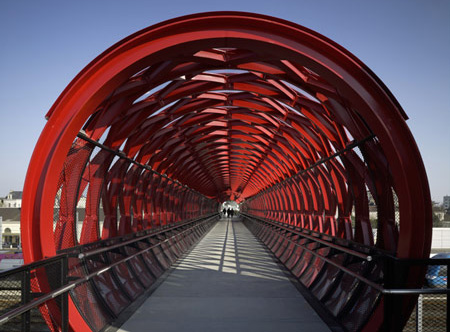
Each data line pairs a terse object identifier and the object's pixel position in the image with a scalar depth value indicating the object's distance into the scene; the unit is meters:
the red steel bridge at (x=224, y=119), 6.12
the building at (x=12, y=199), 81.20
